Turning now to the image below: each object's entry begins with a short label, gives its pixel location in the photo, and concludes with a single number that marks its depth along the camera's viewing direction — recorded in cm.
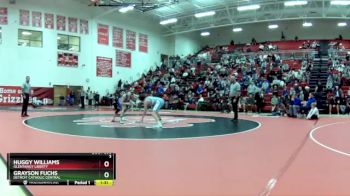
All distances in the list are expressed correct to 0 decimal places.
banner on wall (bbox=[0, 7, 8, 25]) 2318
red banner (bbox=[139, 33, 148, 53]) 3188
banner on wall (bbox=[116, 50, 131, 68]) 2956
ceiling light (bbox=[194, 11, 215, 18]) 2719
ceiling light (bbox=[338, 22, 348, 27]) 3130
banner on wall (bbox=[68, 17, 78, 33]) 2630
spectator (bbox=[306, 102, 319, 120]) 1330
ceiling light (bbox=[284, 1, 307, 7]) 2434
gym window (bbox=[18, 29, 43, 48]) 2402
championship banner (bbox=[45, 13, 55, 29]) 2508
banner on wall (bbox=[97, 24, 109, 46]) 2815
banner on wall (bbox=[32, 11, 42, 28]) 2444
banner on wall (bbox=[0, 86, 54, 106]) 2323
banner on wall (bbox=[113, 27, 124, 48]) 2936
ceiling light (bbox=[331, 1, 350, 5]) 2379
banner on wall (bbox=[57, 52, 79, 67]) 2586
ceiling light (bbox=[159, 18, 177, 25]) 2959
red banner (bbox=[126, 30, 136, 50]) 3055
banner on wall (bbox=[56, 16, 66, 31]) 2573
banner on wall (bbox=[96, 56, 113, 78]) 2797
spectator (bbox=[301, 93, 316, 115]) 1454
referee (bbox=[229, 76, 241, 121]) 1225
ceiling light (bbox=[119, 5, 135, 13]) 2280
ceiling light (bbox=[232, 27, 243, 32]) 3309
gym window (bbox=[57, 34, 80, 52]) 2594
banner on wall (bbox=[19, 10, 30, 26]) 2384
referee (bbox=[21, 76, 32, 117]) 1278
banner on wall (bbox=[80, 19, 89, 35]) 2700
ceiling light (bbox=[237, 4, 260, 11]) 2435
